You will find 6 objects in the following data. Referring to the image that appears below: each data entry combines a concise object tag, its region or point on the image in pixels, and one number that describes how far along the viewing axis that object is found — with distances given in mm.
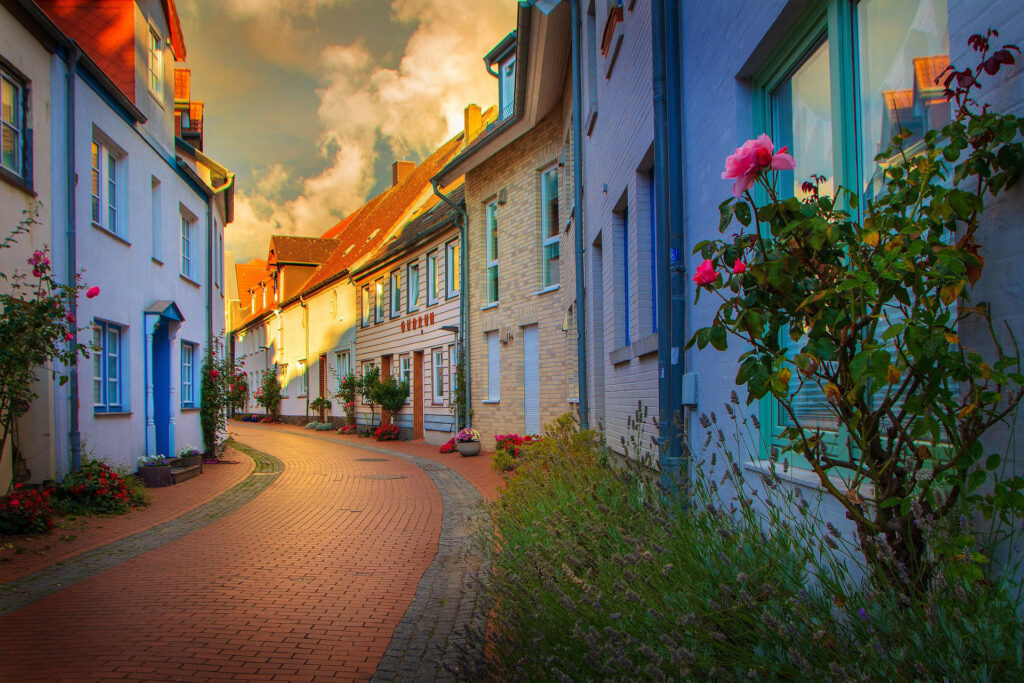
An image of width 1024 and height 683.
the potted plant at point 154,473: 12055
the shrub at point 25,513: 7418
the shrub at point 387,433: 23203
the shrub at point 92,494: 9008
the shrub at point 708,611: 1885
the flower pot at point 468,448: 17078
